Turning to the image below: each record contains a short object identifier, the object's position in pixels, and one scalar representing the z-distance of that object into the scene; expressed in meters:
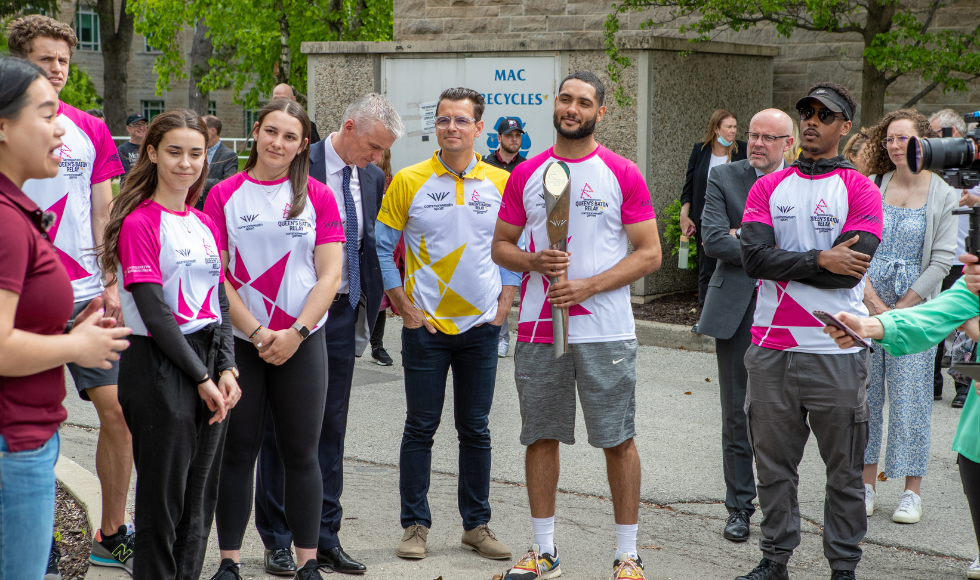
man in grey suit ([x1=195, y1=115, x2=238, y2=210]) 7.55
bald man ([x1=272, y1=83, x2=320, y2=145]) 9.72
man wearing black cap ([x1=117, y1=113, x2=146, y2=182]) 11.50
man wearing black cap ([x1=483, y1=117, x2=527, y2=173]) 9.34
